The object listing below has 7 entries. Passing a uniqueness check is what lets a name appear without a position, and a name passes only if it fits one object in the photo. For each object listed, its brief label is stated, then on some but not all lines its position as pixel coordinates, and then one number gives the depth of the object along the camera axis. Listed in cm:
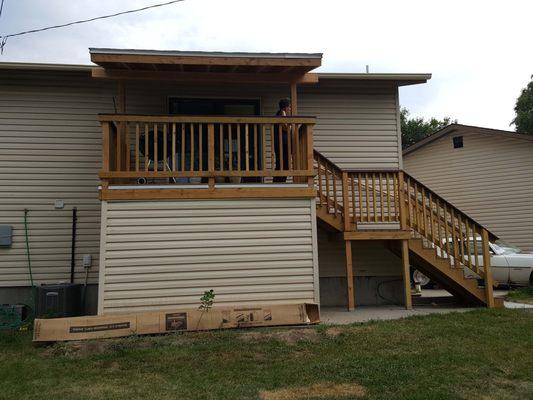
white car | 1173
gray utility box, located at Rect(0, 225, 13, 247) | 779
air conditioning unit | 702
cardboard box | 565
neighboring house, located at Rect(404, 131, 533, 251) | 1469
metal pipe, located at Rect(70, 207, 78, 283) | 791
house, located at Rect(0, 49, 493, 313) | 640
